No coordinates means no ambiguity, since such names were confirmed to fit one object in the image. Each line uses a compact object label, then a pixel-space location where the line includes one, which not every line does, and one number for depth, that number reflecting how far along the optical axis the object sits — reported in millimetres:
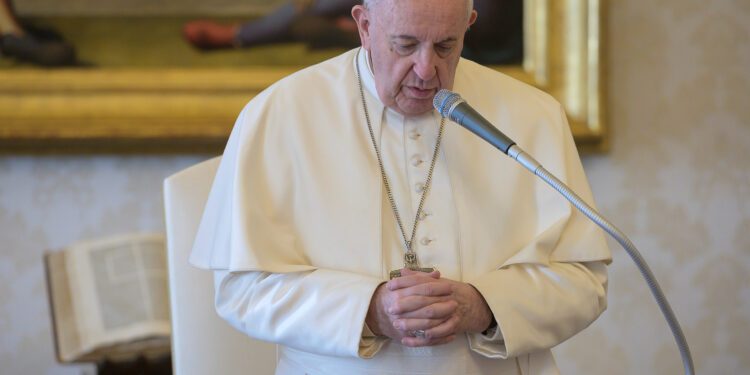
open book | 8735
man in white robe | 8149
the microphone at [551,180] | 7901
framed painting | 9031
